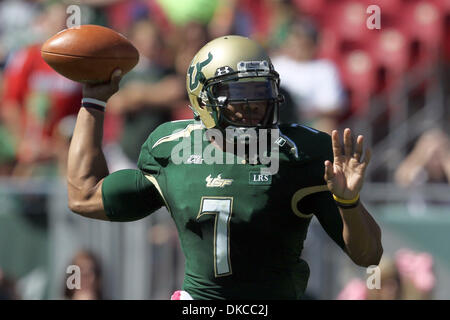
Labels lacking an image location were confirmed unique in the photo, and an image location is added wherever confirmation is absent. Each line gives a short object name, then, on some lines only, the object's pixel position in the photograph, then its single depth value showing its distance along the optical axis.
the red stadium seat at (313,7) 17.30
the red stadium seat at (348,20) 16.95
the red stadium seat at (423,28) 16.19
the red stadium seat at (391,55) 16.50
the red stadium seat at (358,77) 16.52
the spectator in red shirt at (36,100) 15.53
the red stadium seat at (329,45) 16.70
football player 7.15
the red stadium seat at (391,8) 16.67
